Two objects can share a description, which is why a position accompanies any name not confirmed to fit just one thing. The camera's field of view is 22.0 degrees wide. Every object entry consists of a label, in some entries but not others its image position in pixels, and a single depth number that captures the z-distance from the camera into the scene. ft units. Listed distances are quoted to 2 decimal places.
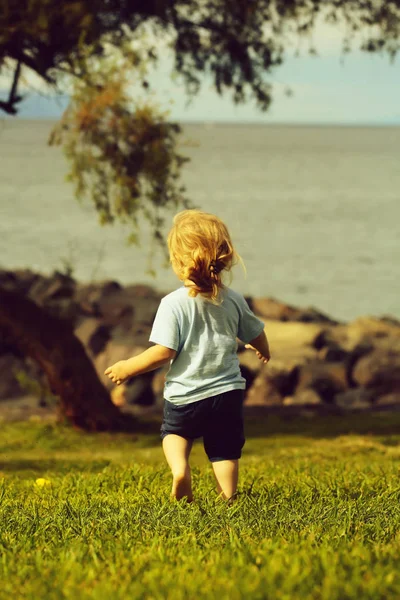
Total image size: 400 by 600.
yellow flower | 20.75
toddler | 17.01
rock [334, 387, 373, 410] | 50.90
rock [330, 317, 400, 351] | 67.00
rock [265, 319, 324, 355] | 61.62
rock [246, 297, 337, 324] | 75.56
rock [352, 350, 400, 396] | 55.36
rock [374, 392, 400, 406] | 51.60
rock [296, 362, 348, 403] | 53.06
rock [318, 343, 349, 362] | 59.57
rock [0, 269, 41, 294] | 78.95
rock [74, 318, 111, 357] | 60.54
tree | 33.30
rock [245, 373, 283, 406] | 51.60
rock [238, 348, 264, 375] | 54.40
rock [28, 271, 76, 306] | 71.15
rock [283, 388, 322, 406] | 51.08
